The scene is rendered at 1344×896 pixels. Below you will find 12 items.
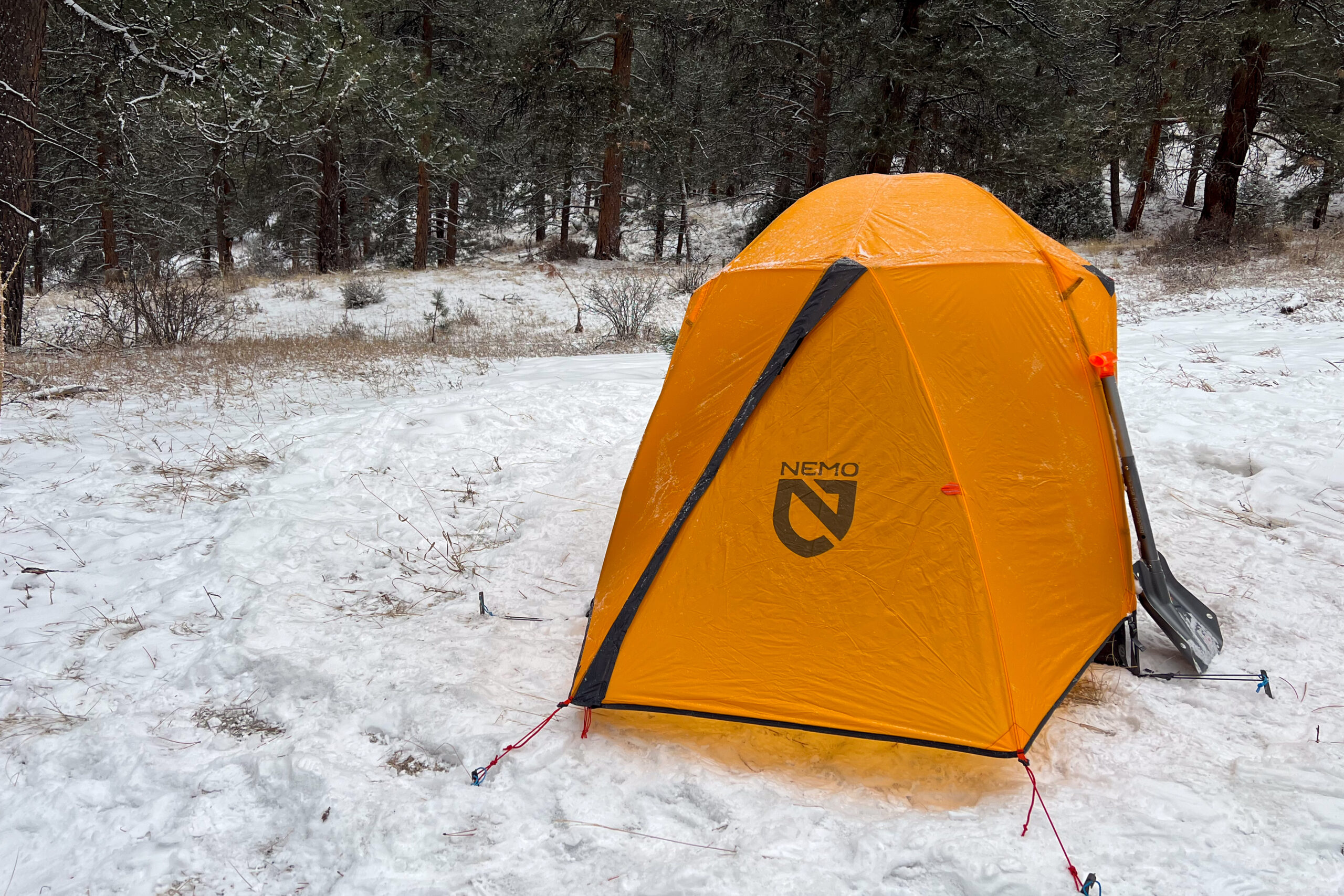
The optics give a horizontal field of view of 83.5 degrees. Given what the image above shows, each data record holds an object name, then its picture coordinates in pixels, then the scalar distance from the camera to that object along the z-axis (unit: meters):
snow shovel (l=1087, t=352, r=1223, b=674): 3.18
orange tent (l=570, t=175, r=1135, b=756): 2.72
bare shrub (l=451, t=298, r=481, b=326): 13.42
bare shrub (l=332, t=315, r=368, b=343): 11.71
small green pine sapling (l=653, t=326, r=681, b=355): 10.03
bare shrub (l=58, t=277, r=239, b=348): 9.66
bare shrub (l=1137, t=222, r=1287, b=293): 12.60
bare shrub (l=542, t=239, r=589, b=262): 20.36
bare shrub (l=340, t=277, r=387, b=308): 15.66
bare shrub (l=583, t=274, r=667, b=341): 11.55
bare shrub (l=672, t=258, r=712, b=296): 15.73
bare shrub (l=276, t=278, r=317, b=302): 16.27
